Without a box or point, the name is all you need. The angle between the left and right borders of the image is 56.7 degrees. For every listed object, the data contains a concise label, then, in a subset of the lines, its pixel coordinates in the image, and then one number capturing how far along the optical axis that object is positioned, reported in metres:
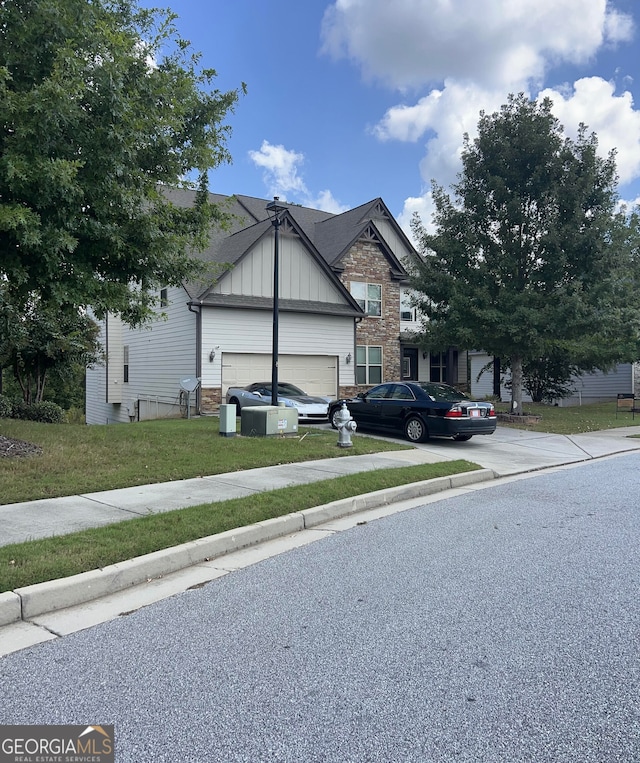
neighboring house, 31.80
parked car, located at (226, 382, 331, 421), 17.12
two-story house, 20.66
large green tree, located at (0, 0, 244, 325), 7.45
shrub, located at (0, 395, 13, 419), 18.97
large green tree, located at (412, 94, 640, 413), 17.66
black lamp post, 14.88
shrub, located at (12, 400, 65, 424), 19.36
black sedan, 13.15
